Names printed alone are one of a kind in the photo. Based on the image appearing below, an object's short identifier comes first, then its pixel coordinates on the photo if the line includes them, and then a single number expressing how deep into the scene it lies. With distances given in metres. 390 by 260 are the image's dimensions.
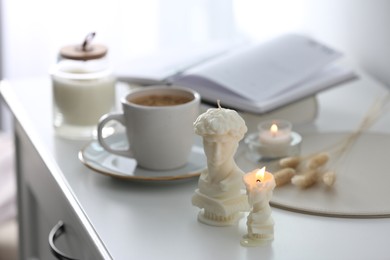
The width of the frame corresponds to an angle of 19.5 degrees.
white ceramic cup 1.23
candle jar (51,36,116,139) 1.39
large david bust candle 1.07
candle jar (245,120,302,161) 1.27
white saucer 1.22
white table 1.06
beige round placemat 1.13
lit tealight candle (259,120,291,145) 1.28
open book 1.41
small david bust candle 1.06
